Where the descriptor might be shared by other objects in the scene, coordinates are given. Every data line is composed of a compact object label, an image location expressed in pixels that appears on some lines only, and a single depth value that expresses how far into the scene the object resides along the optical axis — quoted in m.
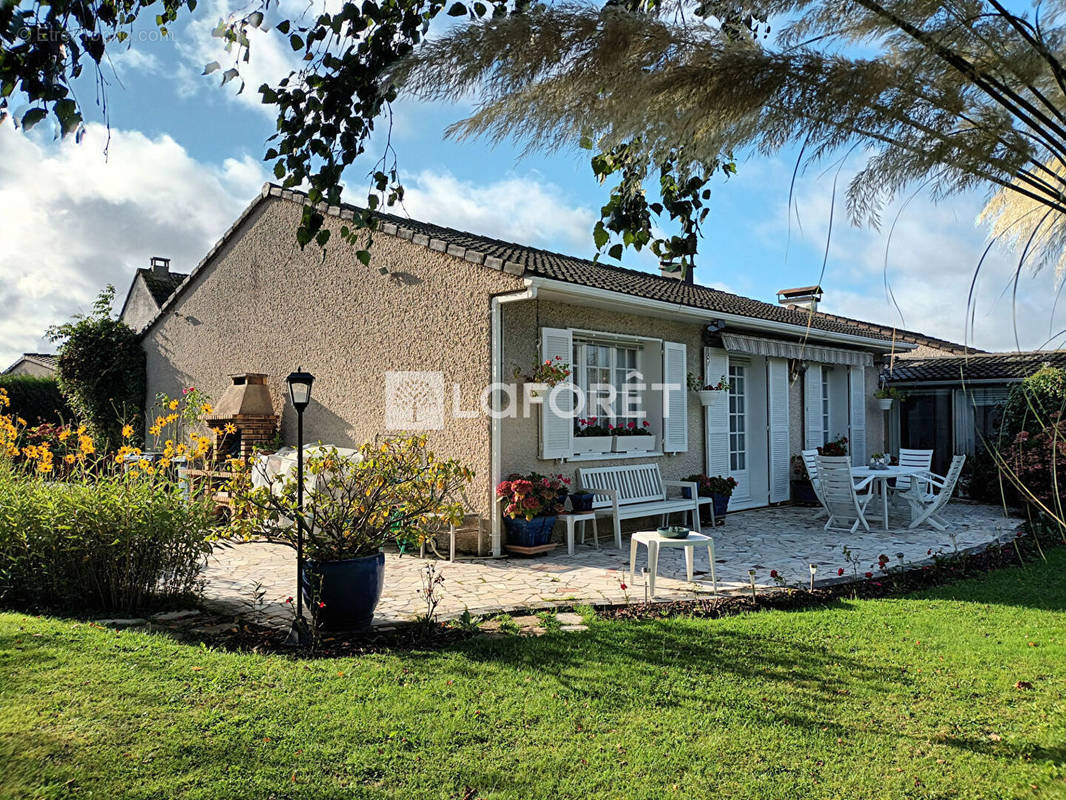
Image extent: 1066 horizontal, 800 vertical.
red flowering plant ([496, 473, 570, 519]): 9.14
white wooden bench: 10.22
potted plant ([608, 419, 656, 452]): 11.30
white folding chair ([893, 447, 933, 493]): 13.63
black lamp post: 5.59
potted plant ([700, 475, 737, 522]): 11.82
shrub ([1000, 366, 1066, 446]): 13.27
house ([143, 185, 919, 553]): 9.77
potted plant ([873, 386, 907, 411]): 16.83
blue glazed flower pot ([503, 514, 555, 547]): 9.33
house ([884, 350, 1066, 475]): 17.33
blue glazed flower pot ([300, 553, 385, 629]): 5.82
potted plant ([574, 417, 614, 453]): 10.74
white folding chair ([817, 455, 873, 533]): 10.94
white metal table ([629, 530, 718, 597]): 7.11
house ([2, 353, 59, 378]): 31.81
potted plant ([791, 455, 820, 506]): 14.38
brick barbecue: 12.55
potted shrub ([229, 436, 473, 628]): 5.87
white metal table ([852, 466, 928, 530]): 11.46
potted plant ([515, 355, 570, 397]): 9.70
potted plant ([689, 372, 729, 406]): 12.38
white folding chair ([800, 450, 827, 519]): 11.57
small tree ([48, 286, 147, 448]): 16.55
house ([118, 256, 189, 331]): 25.58
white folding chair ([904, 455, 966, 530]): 10.98
